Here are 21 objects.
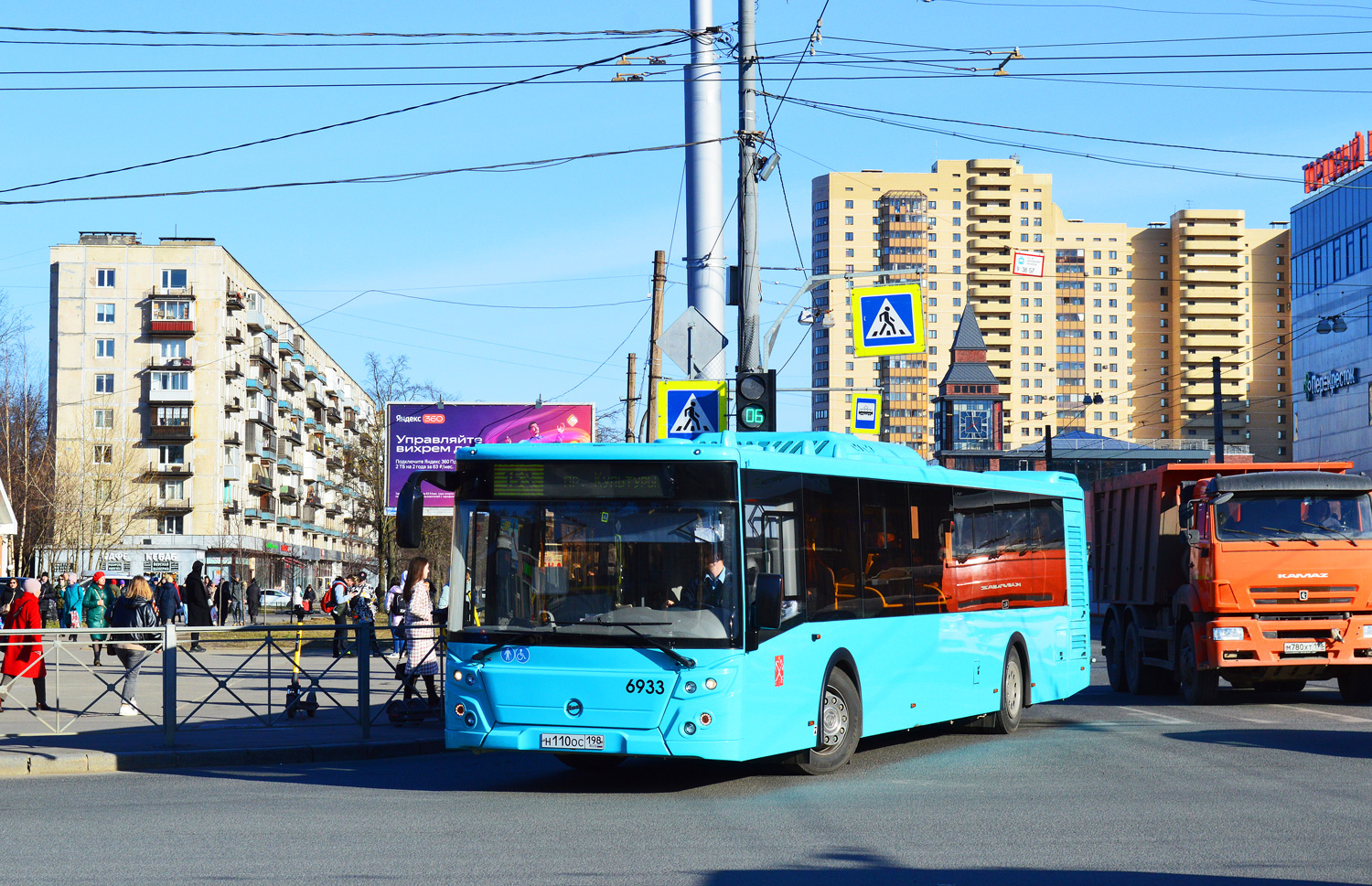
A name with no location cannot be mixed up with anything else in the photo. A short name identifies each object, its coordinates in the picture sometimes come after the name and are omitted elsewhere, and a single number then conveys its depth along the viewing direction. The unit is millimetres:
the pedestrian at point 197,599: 34250
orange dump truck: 18000
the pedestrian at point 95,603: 25734
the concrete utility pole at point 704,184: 19000
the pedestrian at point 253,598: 50312
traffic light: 18219
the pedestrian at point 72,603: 35406
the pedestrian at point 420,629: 16766
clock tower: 147625
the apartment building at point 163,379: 98750
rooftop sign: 86000
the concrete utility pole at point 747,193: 18938
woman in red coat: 16203
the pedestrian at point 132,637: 16031
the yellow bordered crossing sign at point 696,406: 18812
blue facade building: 81062
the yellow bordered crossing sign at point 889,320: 21844
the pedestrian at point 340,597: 28172
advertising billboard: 34344
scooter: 16672
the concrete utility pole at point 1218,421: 41625
